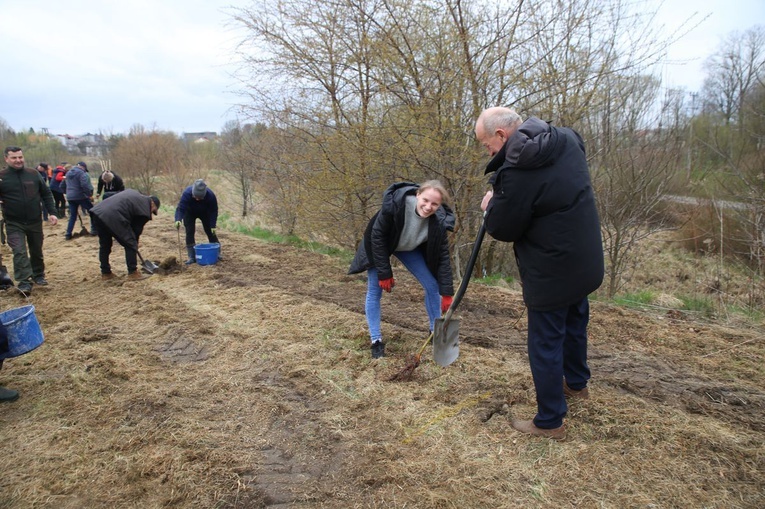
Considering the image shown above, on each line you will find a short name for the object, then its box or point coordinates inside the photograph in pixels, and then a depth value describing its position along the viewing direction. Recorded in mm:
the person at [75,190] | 10203
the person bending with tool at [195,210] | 7352
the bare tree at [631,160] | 8086
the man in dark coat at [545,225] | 2414
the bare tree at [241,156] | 10987
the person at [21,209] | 6117
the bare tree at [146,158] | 19688
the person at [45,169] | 15695
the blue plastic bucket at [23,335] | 3271
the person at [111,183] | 9594
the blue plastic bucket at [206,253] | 7613
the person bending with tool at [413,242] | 3551
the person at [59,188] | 13023
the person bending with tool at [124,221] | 6393
